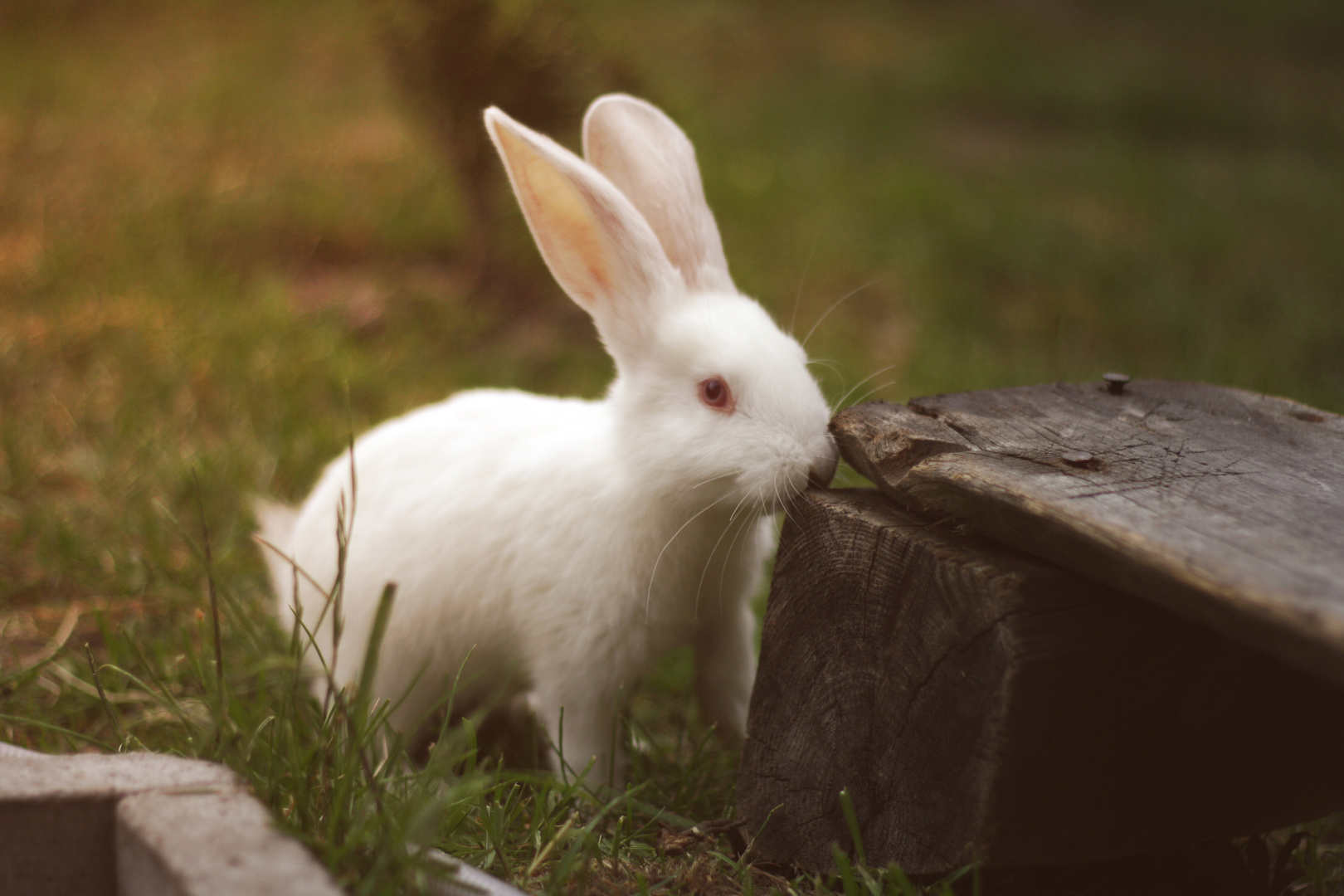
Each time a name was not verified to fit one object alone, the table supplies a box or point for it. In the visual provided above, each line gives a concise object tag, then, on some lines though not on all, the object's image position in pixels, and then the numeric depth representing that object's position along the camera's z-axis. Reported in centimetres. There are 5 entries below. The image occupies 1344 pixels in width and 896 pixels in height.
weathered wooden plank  99
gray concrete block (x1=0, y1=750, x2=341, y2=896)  100
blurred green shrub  162
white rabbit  114
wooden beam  104
